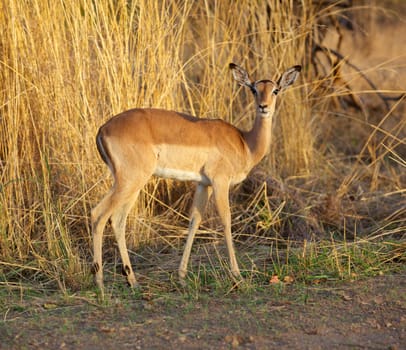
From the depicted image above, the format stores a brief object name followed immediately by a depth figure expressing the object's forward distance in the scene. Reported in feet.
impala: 34.30
